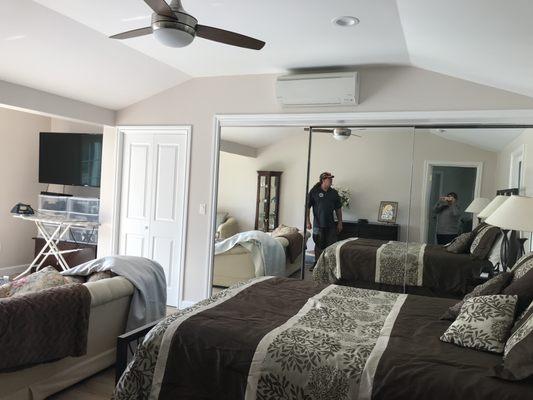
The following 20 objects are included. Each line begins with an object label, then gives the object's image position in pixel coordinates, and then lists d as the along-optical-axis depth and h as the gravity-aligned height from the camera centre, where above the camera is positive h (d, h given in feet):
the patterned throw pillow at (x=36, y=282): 9.11 -2.27
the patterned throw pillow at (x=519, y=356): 5.36 -1.95
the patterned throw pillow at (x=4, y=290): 8.98 -2.43
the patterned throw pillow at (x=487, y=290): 7.70 -1.56
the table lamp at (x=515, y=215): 9.31 -0.22
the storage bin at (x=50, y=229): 19.29 -2.30
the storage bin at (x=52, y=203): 18.89 -1.10
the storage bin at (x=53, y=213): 18.13 -1.54
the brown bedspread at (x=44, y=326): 7.54 -2.77
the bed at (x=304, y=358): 5.53 -2.27
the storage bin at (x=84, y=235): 18.88 -2.46
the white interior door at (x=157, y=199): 16.17 -0.59
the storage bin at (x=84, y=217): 18.06 -1.57
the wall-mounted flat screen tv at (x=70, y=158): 18.54 +0.89
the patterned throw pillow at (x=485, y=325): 6.42 -1.87
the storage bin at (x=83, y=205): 18.20 -1.10
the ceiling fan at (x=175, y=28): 7.39 +2.89
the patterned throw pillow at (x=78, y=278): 10.59 -2.47
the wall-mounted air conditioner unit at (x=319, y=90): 13.15 +3.24
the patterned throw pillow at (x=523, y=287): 6.85 -1.36
